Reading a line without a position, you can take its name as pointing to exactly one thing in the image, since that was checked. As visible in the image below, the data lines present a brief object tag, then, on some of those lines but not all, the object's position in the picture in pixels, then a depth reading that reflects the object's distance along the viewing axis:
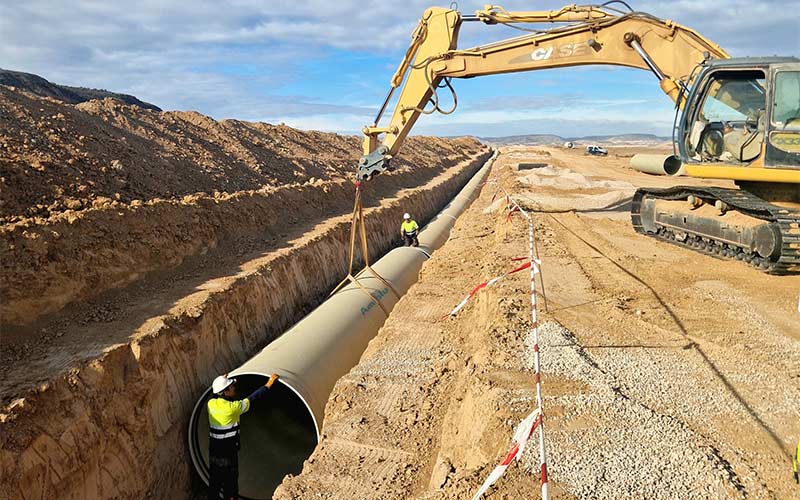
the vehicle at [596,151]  59.53
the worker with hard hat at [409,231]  14.13
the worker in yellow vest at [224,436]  6.07
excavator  7.80
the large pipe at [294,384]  6.86
